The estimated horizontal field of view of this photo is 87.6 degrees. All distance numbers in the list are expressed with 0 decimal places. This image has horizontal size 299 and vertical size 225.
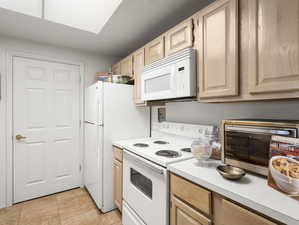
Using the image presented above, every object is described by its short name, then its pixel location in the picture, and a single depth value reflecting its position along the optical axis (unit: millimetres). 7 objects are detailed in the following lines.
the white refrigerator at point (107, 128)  1925
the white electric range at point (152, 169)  1199
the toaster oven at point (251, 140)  848
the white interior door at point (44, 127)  2199
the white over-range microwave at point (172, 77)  1278
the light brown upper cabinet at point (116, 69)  2519
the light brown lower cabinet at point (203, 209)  708
